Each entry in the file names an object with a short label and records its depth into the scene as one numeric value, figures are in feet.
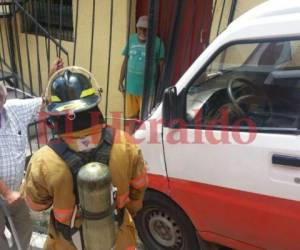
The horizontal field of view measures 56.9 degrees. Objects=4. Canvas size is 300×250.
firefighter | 3.92
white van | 4.88
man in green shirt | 10.23
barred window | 12.88
